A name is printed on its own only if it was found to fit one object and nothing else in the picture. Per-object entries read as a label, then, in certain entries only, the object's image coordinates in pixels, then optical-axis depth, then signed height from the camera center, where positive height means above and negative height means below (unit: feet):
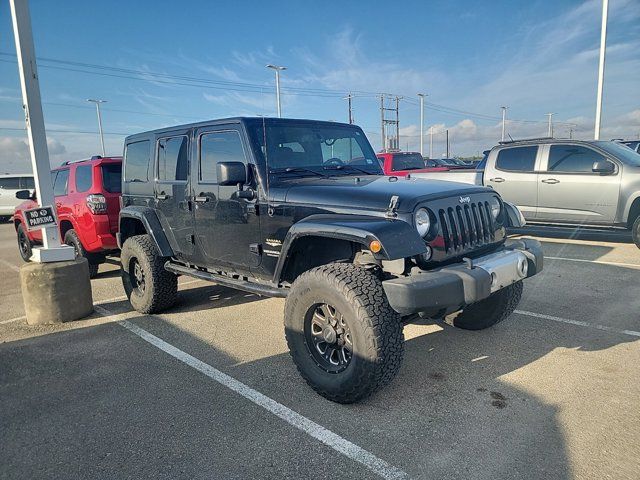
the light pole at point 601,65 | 50.93 +10.50
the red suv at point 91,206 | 21.76 -1.37
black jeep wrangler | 9.70 -1.80
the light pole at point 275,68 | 96.22 +21.00
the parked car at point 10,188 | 58.54 -0.95
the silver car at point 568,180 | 25.38 -1.07
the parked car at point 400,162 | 42.39 +0.47
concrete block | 16.07 -3.88
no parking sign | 15.87 -1.33
